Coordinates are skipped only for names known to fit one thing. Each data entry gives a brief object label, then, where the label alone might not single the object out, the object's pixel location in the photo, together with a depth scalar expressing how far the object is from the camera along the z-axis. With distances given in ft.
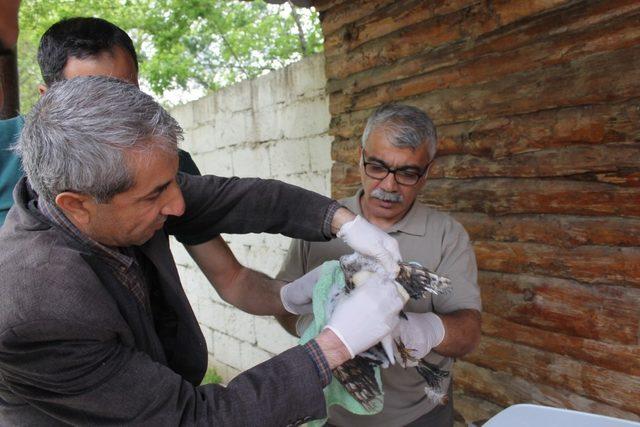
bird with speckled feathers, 4.78
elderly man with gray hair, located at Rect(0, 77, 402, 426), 3.63
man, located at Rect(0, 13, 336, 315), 6.57
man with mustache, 6.48
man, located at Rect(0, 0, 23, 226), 5.70
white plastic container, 3.73
